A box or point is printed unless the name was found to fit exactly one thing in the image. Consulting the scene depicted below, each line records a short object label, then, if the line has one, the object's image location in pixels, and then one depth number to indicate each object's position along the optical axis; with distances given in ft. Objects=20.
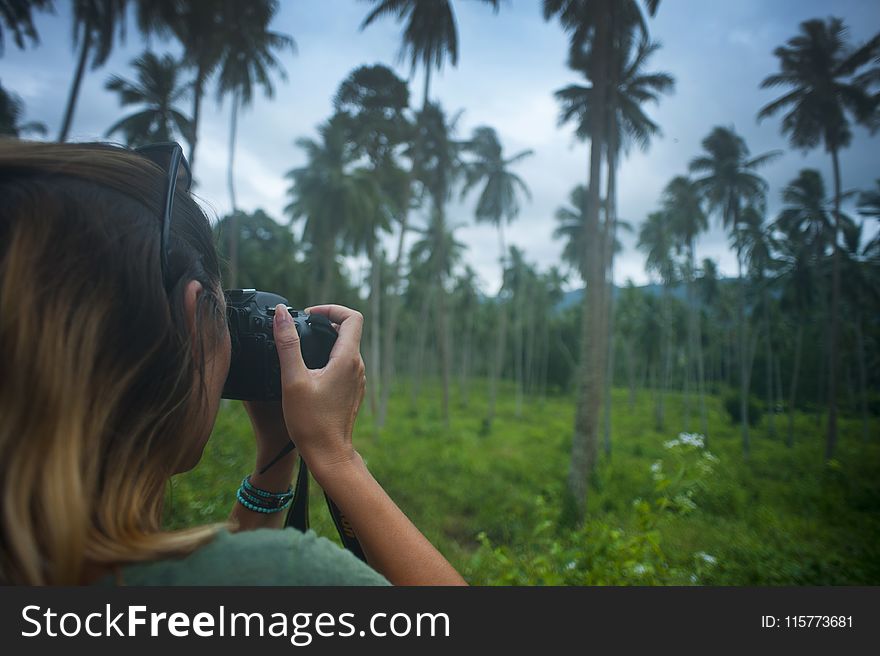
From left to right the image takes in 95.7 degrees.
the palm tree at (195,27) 36.68
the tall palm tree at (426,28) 45.06
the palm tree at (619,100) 32.24
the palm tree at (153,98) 48.55
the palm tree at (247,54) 45.65
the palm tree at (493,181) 71.56
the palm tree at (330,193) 59.06
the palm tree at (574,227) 77.45
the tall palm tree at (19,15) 16.63
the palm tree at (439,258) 57.57
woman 1.59
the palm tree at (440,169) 57.41
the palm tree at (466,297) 100.64
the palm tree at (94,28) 29.68
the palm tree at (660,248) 67.05
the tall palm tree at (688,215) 59.47
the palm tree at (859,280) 25.82
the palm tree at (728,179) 49.93
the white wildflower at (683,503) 9.29
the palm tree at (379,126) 44.78
